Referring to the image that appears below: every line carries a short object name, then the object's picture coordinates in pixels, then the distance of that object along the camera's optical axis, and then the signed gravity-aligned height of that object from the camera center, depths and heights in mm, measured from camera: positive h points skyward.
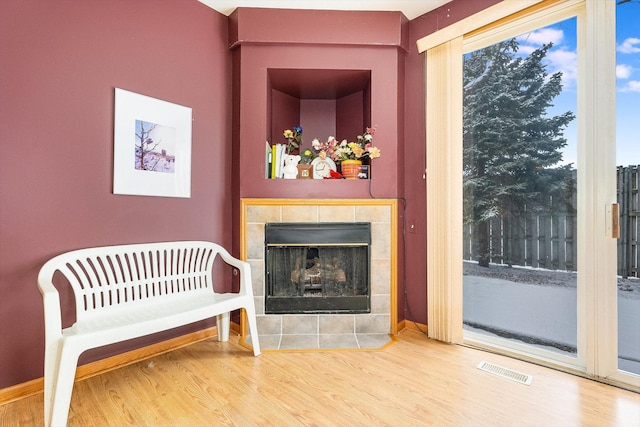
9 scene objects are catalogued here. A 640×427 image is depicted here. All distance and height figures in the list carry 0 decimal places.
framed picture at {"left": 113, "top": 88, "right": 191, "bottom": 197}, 2137 +501
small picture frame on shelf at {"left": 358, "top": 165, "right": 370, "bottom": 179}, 2720 +383
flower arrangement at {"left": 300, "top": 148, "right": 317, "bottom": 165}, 2829 +524
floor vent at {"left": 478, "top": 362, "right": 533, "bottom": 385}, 1931 -973
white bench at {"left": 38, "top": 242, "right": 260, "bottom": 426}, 1501 -523
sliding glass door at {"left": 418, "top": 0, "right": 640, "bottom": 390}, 1904 +192
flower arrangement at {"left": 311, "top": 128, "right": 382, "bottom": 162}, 2631 +568
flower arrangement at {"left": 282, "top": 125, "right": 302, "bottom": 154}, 2861 +718
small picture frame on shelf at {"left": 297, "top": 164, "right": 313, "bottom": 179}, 2727 +390
